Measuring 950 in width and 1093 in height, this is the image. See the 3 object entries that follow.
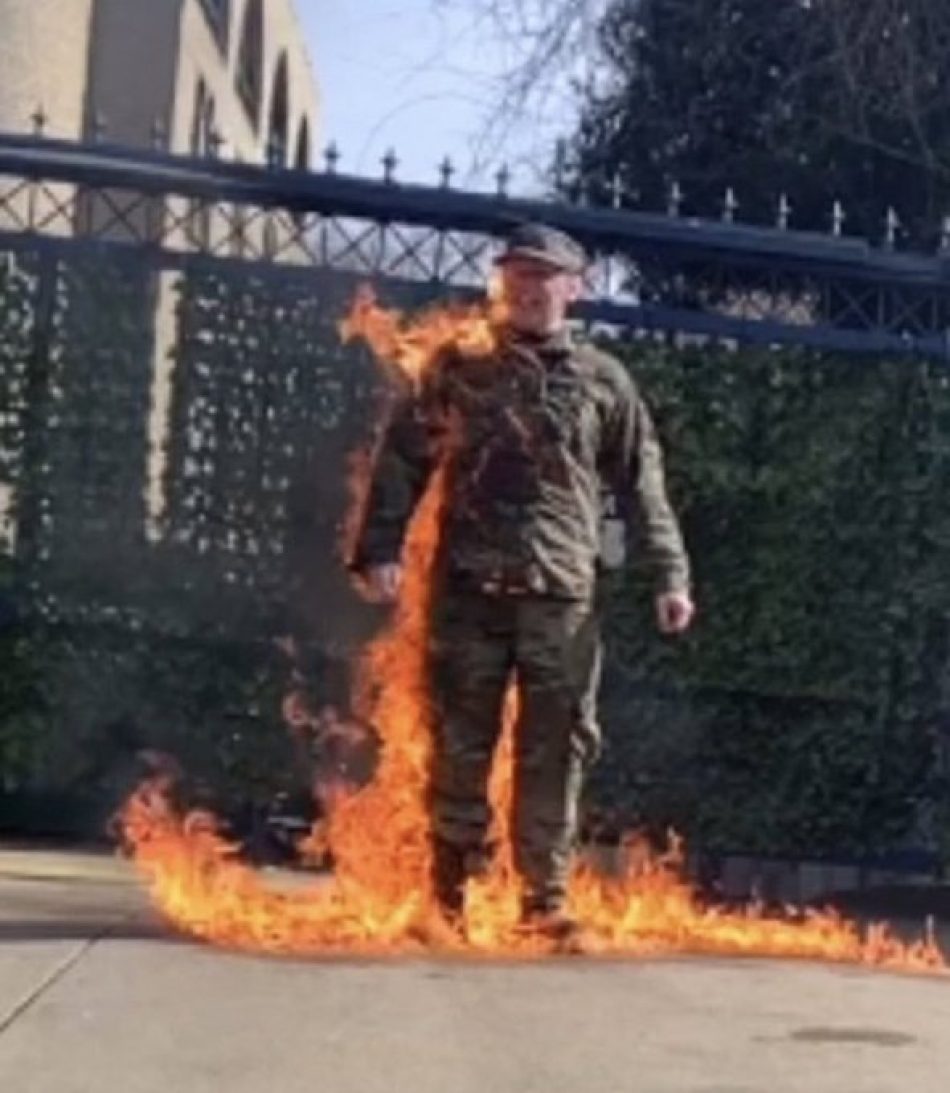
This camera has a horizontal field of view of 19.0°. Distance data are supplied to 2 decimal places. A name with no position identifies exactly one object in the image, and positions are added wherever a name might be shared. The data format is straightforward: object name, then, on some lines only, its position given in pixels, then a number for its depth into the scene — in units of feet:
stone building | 60.75
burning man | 24.63
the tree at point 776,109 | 43.91
